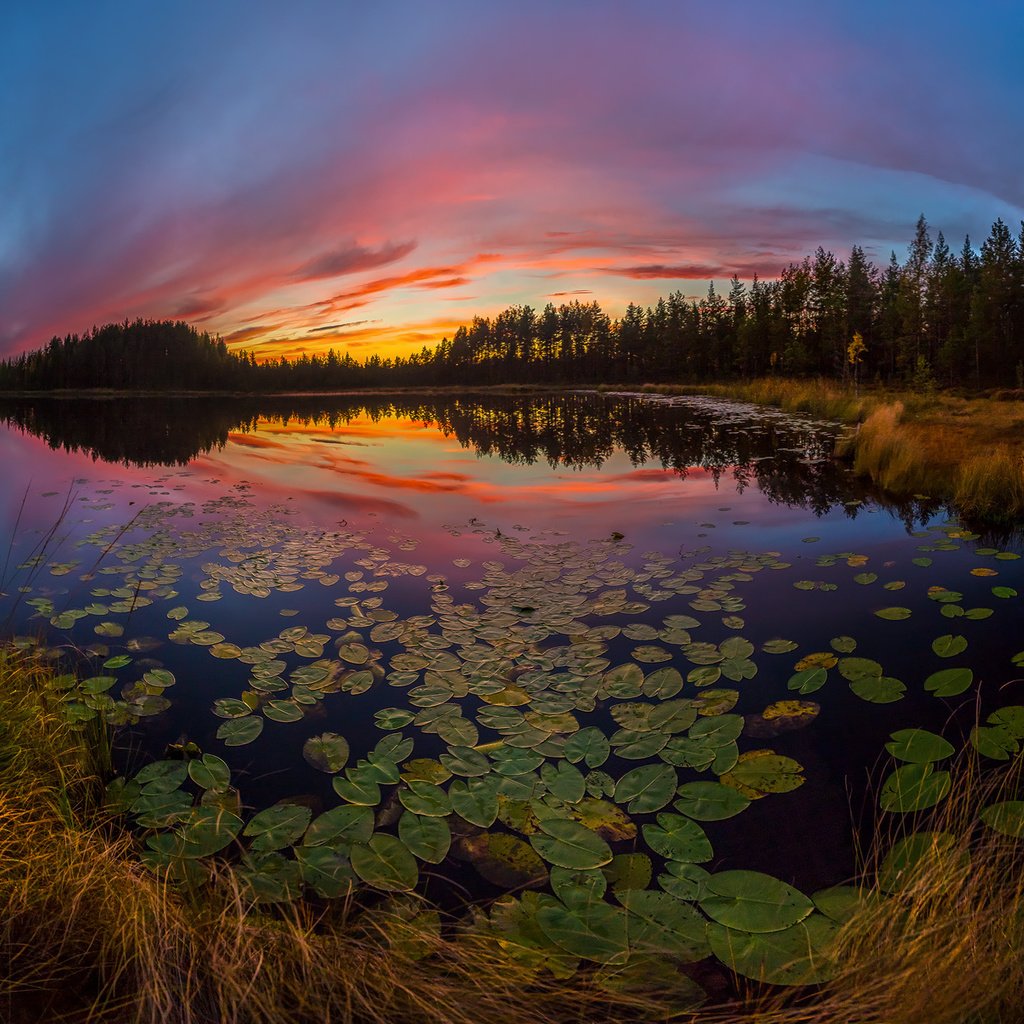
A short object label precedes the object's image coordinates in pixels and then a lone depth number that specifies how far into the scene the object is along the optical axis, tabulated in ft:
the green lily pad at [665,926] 6.91
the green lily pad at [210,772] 10.56
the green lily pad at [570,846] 8.29
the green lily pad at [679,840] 8.53
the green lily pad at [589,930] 6.88
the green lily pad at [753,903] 7.20
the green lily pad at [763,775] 10.18
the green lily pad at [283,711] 12.75
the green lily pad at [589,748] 10.78
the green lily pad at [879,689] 13.24
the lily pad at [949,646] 15.19
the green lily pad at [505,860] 8.35
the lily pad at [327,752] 11.15
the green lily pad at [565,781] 9.81
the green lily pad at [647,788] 9.62
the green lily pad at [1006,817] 8.23
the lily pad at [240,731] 12.01
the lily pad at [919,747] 10.68
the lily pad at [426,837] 8.68
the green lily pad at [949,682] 13.12
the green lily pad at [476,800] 9.37
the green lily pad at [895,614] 17.50
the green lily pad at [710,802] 9.37
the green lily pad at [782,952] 6.38
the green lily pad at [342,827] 9.02
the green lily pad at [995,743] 10.69
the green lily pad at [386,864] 8.13
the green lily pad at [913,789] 9.58
